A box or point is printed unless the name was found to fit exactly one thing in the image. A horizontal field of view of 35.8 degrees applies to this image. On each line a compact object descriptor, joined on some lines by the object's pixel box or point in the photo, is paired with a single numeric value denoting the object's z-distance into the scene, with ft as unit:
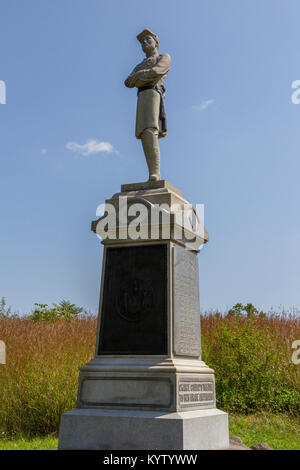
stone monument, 17.15
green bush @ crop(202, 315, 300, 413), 32.73
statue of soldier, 22.27
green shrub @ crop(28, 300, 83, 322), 59.65
